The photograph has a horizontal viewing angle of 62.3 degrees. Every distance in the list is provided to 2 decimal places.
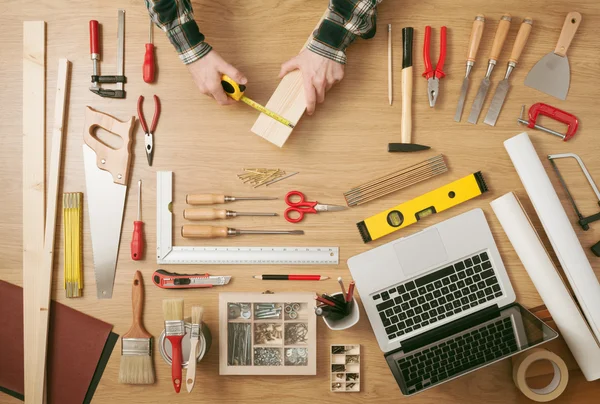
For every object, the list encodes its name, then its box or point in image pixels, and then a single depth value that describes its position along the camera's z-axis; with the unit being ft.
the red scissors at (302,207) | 4.62
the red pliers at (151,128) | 4.64
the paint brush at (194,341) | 4.05
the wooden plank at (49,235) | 4.56
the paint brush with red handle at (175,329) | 4.16
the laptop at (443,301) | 4.25
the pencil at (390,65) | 4.67
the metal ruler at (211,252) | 4.63
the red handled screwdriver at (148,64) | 4.62
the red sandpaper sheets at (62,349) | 4.60
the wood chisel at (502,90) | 4.63
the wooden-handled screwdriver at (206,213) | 4.58
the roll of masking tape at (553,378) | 4.25
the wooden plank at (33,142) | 4.65
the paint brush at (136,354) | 4.53
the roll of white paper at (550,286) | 4.40
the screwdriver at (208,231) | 4.56
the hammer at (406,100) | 4.63
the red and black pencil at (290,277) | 4.60
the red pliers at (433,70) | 4.64
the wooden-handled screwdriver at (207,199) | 4.59
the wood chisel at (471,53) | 4.61
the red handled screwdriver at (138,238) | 4.58
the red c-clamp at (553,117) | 4.64
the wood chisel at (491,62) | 4.62
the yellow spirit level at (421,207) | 4.61
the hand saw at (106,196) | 4.64
